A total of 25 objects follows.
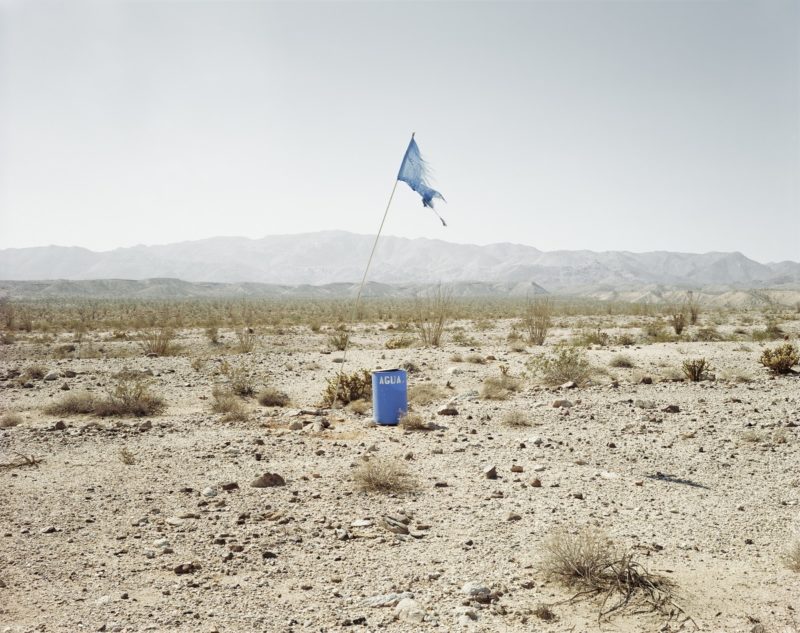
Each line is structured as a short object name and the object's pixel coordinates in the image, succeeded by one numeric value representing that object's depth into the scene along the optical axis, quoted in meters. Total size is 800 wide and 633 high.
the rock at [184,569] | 5.26
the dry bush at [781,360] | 14.05
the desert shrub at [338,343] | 21.27
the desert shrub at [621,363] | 15.94
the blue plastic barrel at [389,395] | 10.77
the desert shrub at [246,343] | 20.78
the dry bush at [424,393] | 12.73
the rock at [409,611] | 4.49
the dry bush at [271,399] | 12.74
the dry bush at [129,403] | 11.70
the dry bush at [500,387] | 12.72
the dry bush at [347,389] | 12.70
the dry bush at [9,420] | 10.76
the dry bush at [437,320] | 21.16
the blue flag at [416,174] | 11.38
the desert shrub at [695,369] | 13.67
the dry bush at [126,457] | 8.44
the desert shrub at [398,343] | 20.38
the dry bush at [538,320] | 21.98
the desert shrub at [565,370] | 13.86
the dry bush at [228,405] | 11.23
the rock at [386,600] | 4.72
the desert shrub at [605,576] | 4.58
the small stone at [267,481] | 7.49
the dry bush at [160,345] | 20.42
